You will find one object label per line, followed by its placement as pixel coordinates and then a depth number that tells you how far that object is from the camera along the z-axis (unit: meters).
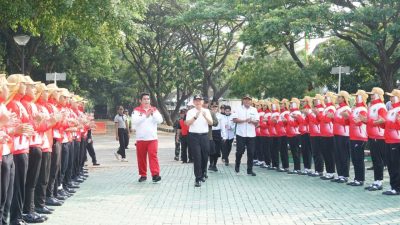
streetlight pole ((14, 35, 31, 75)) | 19.59
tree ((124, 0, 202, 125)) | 41.22
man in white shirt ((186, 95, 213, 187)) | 12.76
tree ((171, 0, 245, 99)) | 39.81
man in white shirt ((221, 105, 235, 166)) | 17.55
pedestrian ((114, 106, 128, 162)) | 19.75
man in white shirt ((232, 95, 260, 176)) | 14.90
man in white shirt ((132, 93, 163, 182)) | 13.55
